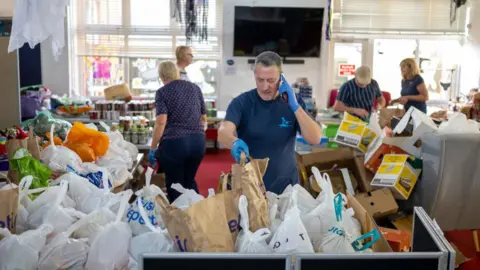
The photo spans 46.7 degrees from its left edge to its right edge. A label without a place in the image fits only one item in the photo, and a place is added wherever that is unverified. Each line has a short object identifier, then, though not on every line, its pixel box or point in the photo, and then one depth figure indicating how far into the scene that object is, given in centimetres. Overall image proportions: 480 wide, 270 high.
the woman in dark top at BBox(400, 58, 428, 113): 607
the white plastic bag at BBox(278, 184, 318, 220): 194
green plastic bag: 264
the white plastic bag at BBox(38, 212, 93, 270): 183
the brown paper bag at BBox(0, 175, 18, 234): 188
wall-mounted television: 816
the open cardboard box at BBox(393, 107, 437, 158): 373
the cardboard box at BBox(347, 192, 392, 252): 171
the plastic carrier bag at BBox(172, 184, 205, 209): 207
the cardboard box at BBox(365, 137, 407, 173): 390
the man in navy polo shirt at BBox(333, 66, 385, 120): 528
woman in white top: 506
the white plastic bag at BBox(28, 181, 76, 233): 199
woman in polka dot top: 425
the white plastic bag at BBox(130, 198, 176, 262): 175
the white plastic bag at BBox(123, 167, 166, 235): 193
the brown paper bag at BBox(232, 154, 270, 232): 172
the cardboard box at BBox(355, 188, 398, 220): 368
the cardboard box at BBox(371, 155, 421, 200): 361
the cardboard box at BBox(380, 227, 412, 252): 242
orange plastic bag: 352
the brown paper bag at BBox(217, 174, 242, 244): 166
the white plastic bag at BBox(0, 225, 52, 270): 179
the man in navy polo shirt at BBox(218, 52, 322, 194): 282
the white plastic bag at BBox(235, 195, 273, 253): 156
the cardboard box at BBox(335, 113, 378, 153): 412
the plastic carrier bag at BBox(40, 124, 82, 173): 305
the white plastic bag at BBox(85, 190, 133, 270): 184
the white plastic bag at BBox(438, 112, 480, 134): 362
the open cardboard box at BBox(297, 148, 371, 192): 412
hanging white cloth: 327
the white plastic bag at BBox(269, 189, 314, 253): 155
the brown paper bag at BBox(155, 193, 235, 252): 154
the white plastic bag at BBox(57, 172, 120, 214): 223
